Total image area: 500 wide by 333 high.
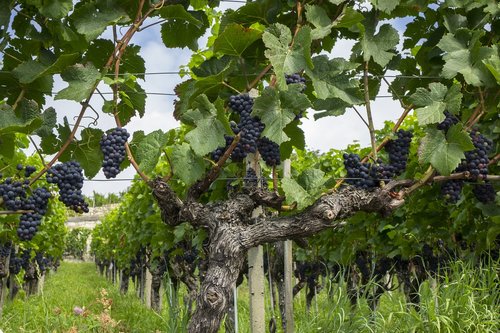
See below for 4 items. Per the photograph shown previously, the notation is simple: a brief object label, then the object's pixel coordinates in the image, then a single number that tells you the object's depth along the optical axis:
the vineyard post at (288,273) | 4.36
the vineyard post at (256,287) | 3.88
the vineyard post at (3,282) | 8.43
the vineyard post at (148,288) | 12.13
